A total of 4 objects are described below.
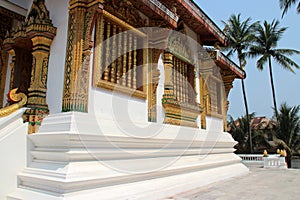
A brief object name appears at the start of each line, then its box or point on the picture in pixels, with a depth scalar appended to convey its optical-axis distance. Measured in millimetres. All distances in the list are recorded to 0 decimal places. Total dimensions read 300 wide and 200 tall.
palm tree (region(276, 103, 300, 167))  21594
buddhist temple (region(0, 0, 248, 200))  3357
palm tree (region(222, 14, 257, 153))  24141
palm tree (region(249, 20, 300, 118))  24297
